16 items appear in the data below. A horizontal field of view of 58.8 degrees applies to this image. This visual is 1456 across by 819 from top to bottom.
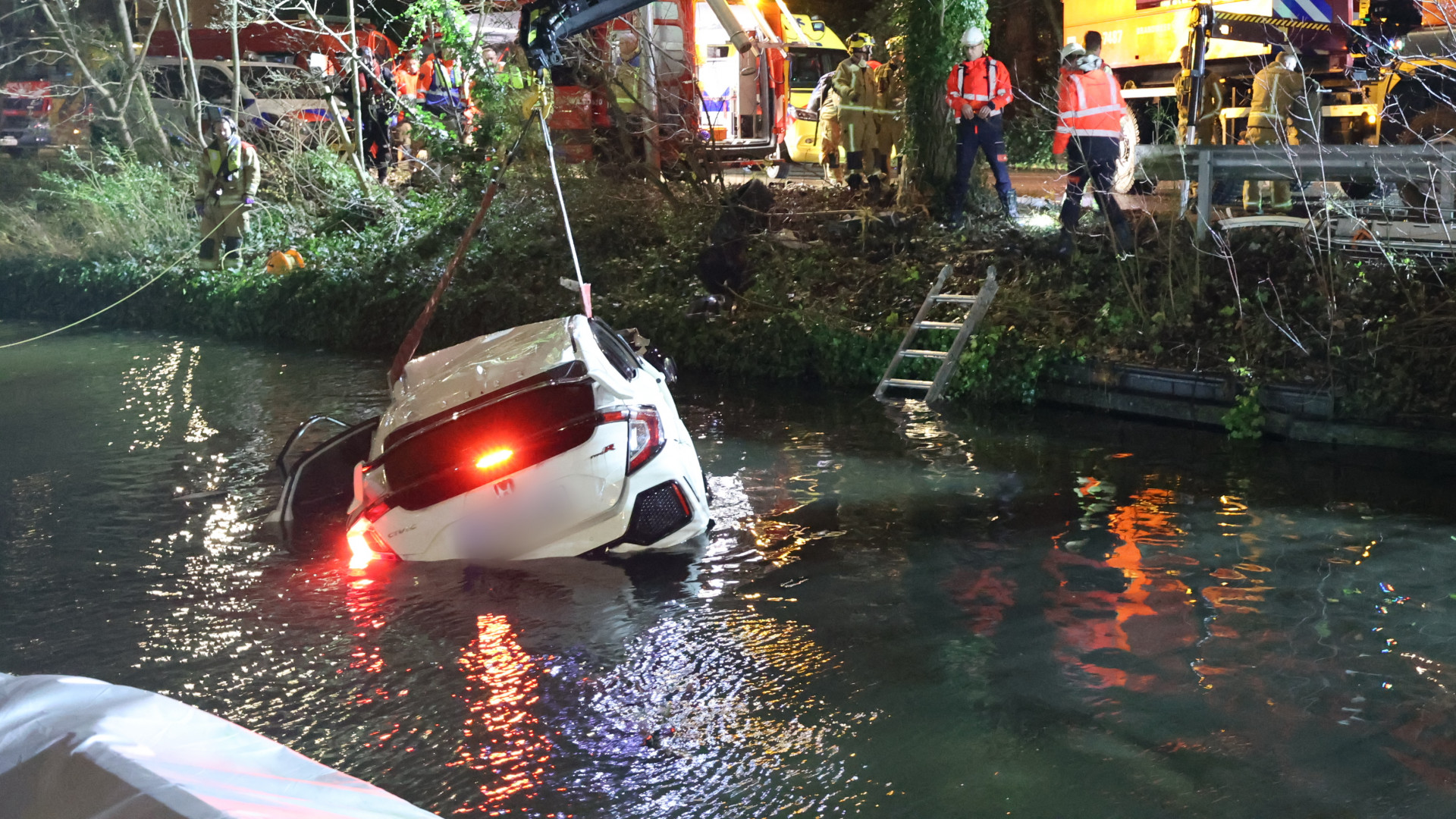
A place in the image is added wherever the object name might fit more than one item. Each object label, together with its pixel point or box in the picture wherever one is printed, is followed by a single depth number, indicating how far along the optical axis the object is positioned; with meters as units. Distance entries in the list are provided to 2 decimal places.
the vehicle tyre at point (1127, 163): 11.94
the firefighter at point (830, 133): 17.11
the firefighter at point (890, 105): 15.83
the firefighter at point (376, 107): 20.67
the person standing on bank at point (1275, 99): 12.73
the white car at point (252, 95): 21.73
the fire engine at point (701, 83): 16.05
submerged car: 6.53
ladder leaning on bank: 11.94
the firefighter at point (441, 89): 20.55
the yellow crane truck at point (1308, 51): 13.15
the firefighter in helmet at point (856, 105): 16.45
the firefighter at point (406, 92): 21.02
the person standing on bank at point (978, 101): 13.24
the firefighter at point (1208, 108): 14.59
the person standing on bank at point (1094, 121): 11.81
